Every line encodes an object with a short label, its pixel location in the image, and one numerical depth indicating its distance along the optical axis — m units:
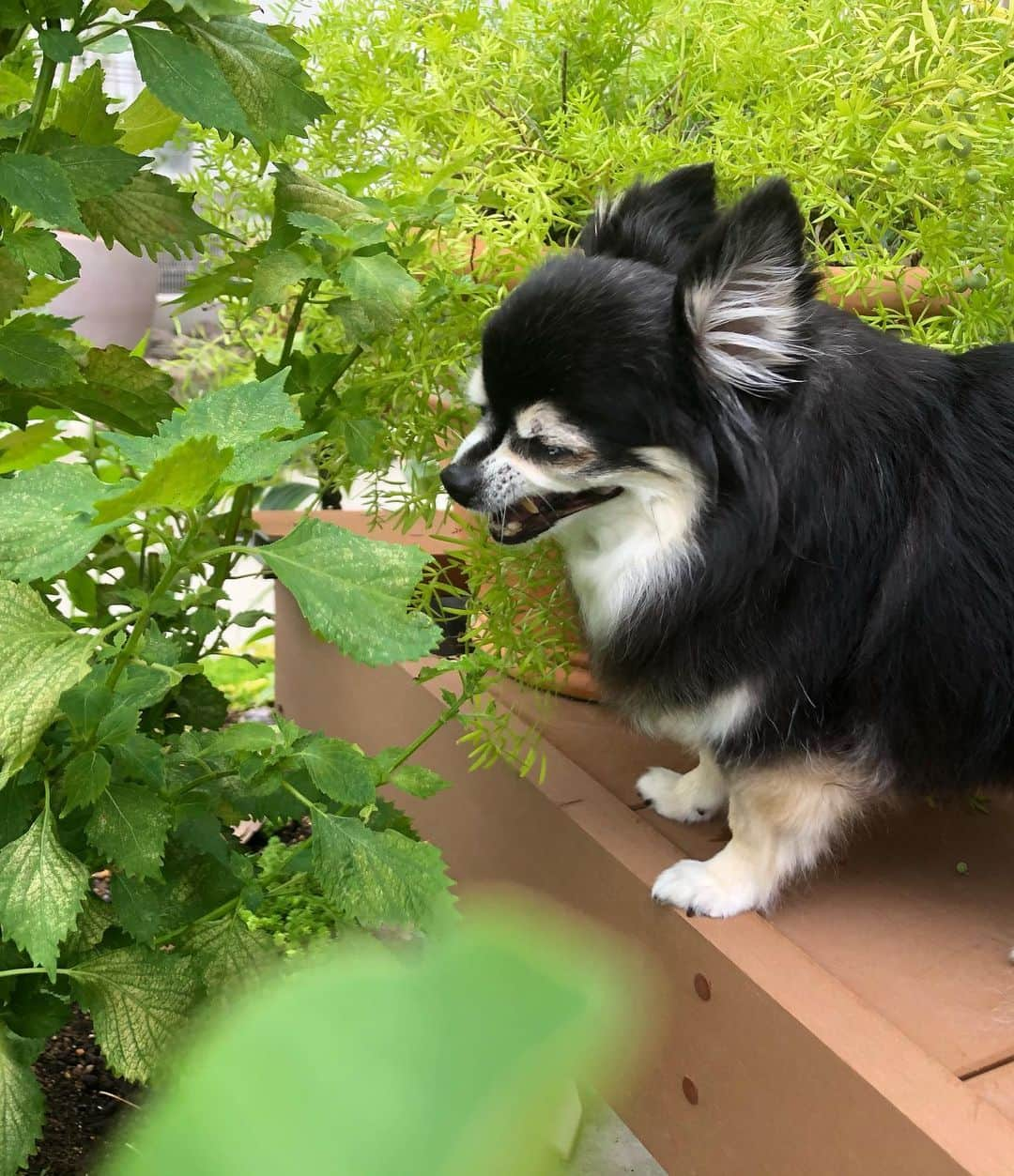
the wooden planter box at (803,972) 0.78
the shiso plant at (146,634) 0.63
